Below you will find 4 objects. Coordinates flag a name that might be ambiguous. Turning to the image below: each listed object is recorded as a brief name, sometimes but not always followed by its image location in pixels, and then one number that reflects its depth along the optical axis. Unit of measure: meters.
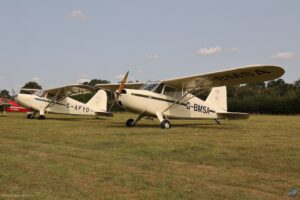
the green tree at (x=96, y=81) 99.38
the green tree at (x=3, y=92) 95.49
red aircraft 38.47
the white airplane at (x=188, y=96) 14.50
